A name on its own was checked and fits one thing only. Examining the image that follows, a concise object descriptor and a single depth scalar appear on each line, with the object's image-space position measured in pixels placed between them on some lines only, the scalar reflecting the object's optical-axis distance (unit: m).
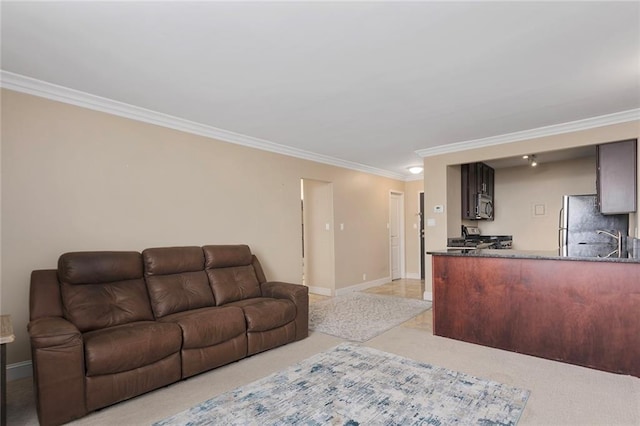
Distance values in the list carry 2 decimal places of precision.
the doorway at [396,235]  7.39
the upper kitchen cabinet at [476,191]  5.65
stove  5.35
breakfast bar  2.73
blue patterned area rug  2.07
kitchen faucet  3.90
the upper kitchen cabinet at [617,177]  3.75
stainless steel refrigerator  4.66
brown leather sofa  2.11
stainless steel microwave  5.90
